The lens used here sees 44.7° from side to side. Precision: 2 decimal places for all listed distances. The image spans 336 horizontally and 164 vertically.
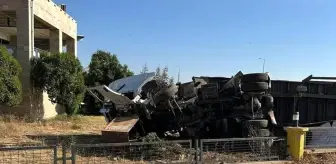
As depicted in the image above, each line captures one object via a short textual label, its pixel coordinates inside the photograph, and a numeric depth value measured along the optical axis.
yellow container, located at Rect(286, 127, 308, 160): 10.91
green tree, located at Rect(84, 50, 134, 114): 43.19
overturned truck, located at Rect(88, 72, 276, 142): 12.36
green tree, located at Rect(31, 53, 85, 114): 23.64
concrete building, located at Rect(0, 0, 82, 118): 23.39
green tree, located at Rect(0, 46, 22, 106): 20.06
